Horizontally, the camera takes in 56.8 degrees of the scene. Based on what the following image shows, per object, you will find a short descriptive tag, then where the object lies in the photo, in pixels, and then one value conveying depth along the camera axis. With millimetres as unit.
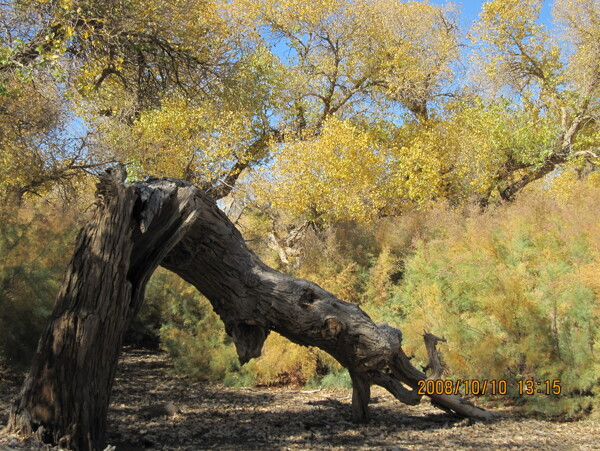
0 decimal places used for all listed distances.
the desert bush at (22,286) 6859
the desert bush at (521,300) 6316
